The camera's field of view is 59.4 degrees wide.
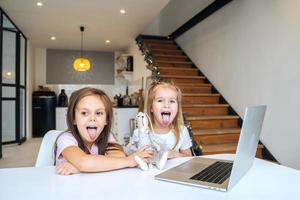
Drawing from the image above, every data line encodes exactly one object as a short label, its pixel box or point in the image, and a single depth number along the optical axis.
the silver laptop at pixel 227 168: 0.77
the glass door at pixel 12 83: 5.06
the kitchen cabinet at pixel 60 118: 7.07
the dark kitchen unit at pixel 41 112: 6.83
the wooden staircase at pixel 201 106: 3.70
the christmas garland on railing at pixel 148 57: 4.19
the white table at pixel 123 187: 0.73
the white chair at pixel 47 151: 1.25
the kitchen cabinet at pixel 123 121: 4.61
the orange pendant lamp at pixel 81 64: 5.64
